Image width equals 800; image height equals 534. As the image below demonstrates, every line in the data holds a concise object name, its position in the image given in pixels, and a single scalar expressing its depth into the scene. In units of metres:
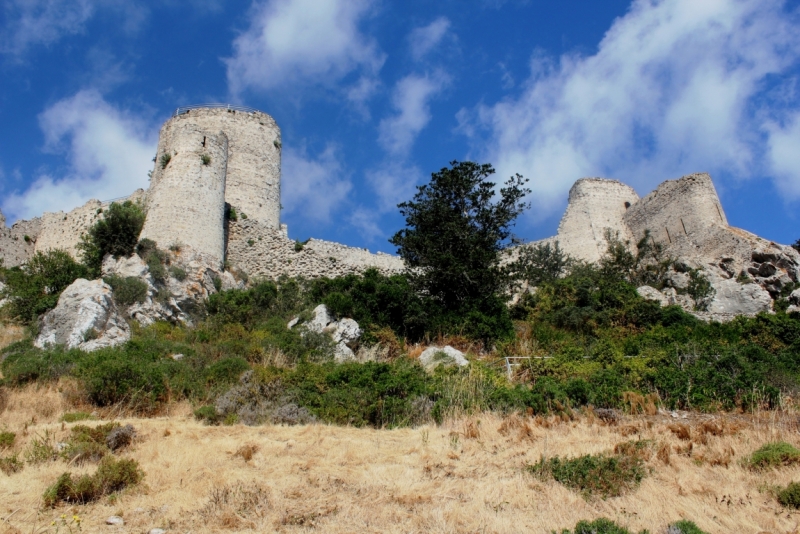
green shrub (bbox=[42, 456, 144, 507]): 5.99
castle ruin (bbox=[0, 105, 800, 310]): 19.03
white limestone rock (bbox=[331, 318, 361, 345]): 14.39
